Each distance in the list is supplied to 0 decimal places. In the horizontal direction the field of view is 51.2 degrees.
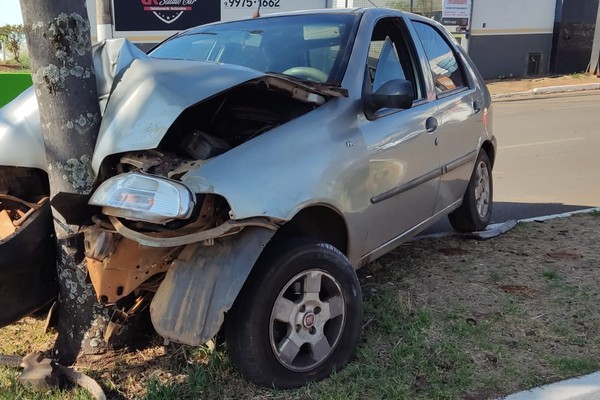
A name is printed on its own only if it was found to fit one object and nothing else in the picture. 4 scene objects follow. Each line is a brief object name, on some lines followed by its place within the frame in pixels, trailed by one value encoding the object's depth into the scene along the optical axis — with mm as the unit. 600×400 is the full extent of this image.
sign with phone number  17828
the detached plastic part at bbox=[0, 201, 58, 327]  2936
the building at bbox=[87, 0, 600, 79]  17094
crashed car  2713
